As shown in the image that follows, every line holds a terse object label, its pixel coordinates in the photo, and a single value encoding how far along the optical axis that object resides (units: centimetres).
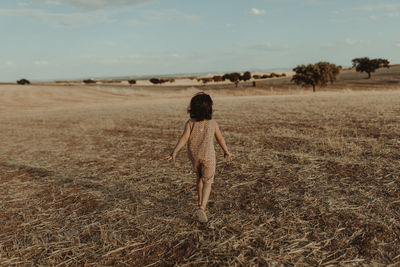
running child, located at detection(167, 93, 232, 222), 467
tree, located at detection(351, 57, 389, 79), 7662
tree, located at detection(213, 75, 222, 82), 10246
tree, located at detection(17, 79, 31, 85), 8594
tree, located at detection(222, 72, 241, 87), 8432
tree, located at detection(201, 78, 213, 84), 10132
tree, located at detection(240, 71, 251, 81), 9369
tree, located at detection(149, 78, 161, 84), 10744
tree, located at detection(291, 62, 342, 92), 5031
